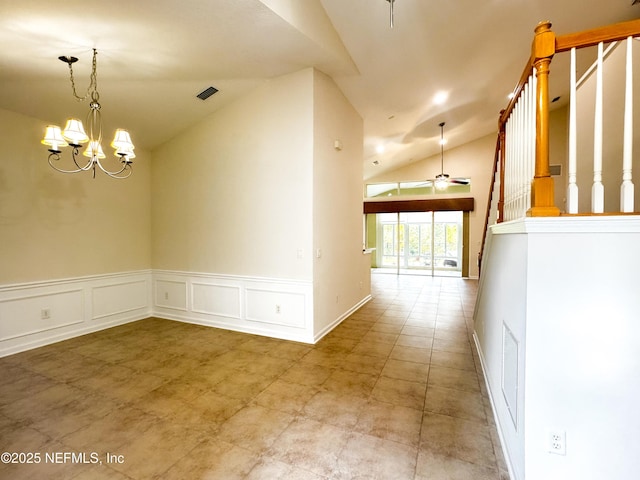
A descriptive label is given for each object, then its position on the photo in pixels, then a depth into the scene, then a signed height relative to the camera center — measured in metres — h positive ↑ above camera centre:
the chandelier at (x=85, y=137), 2.70 +0.94
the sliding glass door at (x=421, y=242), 10.08 -0.33
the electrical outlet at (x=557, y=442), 1.51 -1.08
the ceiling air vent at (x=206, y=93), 4.01 +1.95
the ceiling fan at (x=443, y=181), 8.05 +1.47
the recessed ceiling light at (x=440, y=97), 5.47 +2.59
